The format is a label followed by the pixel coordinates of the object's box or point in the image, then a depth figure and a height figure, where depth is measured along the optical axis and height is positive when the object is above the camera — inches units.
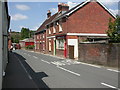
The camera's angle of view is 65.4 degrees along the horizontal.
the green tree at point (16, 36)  2403.3 +220.9
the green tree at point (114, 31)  326.4 +45.8
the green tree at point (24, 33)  2634.7 +323.1
